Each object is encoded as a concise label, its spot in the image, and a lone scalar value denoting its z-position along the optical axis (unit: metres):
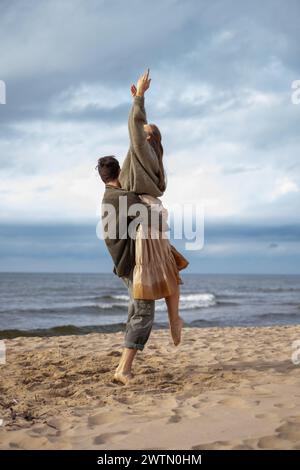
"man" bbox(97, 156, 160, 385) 4.57
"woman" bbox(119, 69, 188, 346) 4.49
